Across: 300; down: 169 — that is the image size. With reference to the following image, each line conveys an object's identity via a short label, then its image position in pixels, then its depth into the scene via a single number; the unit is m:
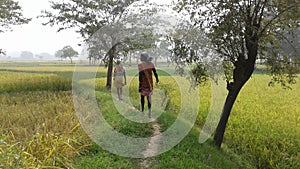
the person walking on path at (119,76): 10.19
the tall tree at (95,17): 14.09
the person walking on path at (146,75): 6.76
